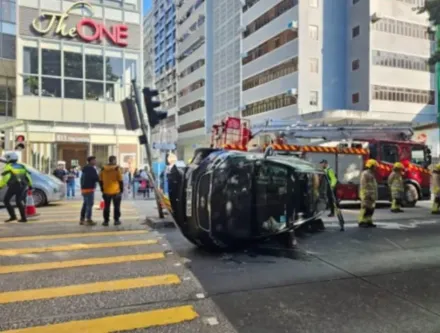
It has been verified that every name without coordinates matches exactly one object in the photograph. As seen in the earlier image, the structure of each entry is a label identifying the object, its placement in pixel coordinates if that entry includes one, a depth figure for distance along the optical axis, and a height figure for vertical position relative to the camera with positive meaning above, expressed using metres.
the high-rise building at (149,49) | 101.22 +28.75
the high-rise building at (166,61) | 82.69 +21.85
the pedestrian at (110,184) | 10.10 -0.41
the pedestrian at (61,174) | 19.56 -0.33
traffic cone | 11.63 -1.13
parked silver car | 14.65 -0.77
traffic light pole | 10.41 +0.54
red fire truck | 14.90 +0.76
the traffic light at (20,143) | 19.25 +1.06
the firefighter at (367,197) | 10.00 -0.71
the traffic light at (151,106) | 10.41 +1.47
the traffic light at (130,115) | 10.16 +1.23
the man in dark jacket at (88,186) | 10.23 -0.46
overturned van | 6.82 -0.51
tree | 11.16 +4.12
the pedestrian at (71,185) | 19.52 -0.83
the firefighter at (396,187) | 13.58 -0.65
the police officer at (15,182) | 10.18 -0.36
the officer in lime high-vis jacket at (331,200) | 9.23 -0.73
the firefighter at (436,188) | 12.89 -0.65
